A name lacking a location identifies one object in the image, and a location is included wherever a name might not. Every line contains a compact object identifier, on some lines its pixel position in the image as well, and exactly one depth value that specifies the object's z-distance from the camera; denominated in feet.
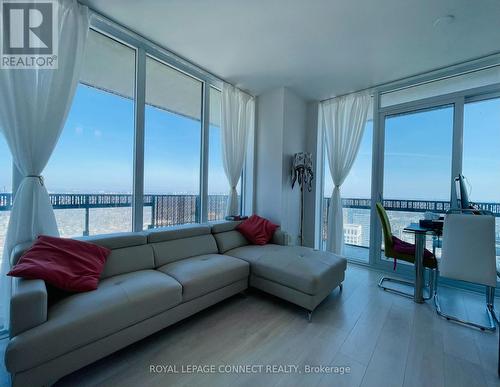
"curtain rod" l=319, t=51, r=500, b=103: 8.45
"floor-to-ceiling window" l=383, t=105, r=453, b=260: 9.67
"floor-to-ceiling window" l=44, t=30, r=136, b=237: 6.98
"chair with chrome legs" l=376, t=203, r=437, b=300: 7.85
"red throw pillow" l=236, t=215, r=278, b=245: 9.95
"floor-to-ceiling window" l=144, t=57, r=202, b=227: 8.90
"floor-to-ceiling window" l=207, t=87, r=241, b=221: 11.21
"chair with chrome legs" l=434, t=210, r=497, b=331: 6.03
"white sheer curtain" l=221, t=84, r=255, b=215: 11.01
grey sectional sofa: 3.83
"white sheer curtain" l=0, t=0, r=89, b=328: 5.52
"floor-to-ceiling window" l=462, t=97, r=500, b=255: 8.71
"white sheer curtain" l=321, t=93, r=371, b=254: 11.46
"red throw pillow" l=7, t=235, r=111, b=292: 4.57
